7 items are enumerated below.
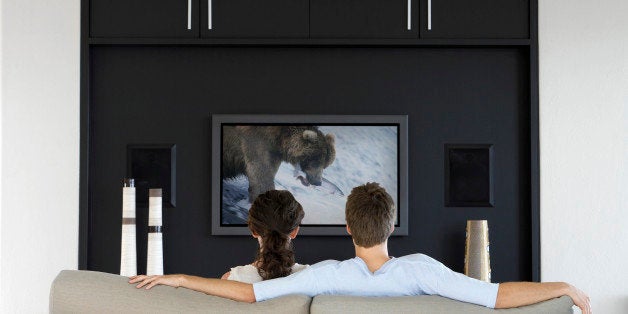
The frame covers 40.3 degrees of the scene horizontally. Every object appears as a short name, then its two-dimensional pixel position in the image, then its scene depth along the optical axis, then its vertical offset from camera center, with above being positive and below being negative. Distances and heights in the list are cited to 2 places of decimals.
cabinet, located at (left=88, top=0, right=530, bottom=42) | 5.31 +1.01
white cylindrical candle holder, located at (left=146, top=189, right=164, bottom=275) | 5.07 -0.32
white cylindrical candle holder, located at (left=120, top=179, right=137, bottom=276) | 5.06 -0.30
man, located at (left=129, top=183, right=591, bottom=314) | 2.10 -0.25
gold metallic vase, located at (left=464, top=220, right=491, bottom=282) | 5.07 -0.42
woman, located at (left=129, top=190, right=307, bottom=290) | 2.94 -0.19
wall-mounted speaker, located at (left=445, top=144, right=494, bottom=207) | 5.32 +0.04
